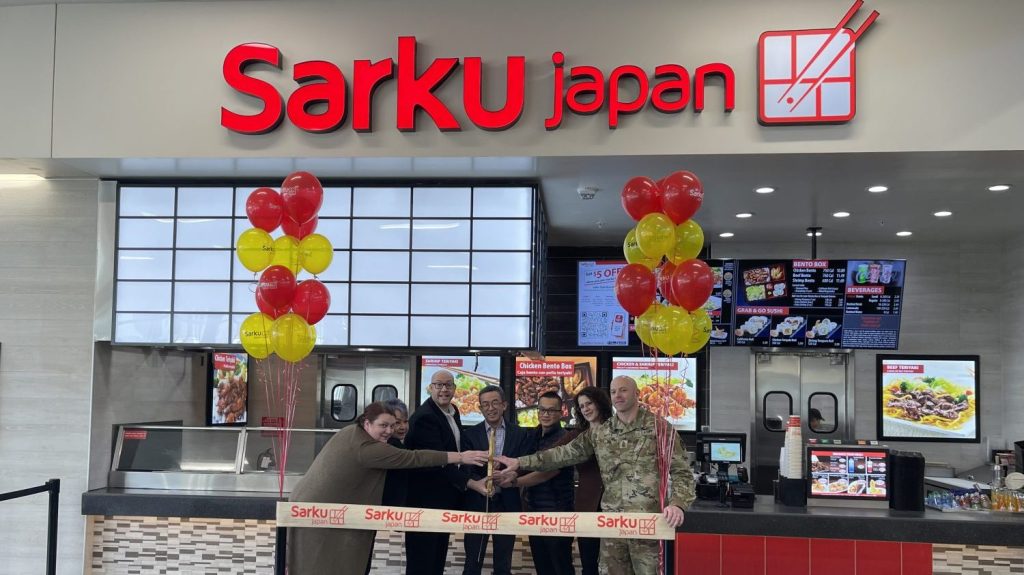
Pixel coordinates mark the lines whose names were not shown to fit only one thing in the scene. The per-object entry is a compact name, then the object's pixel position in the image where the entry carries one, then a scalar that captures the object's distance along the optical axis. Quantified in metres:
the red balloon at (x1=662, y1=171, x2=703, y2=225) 4.70
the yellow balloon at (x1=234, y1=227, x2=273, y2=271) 5.09
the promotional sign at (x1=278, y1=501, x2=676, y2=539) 4.58
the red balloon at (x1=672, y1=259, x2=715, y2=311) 4.68
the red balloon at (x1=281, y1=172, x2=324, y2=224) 5.05
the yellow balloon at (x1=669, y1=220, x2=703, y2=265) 4.90
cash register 5.57
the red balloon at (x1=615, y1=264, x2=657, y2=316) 4.82
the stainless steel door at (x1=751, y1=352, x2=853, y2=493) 9.30
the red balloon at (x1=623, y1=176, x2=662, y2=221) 4.87
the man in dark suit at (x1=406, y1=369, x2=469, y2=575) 5.07
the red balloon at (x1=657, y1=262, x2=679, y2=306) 4.93
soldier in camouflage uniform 4.59
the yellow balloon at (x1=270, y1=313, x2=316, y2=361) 5.05
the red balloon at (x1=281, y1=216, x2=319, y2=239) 5.22
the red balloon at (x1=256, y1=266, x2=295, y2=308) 4.99
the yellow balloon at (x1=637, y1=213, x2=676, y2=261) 4.73
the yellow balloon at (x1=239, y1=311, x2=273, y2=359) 5.07
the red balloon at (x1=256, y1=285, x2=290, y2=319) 5.04
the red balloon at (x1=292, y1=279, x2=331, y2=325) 5.15
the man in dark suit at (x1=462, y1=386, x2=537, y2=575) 5.08
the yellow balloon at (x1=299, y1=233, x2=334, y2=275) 5.18
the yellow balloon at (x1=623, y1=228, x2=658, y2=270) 5.02
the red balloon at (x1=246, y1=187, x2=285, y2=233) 5.09
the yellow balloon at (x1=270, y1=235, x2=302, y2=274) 5.16
